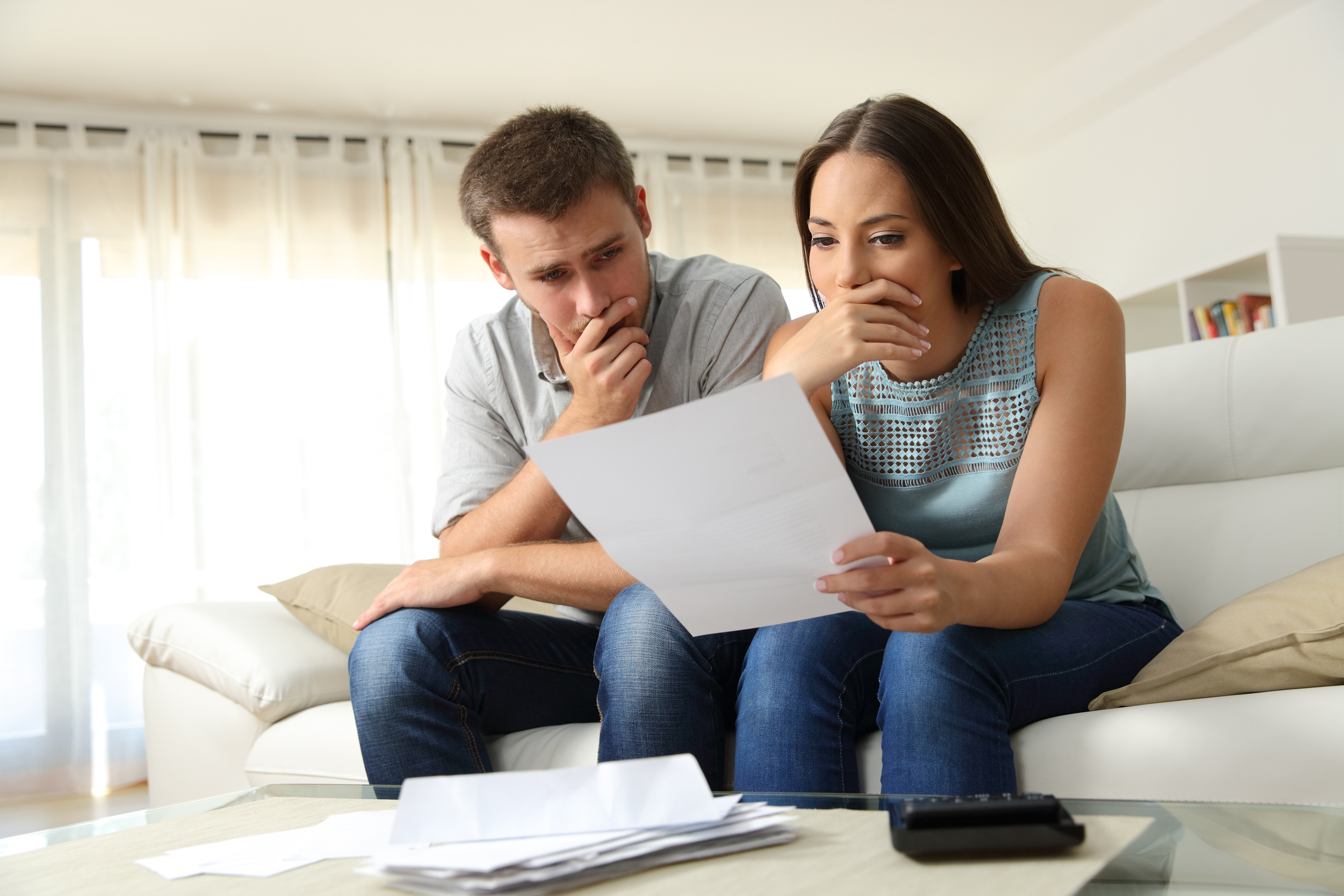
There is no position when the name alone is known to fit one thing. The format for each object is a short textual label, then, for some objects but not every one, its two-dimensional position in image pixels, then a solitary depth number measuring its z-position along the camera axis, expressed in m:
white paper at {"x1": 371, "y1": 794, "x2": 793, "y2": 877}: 0.55
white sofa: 1.32
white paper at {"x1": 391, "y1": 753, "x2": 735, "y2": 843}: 0.62
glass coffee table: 0.57
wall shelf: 2.80
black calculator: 0.57
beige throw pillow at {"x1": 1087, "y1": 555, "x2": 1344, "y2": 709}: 0.97
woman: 0.92
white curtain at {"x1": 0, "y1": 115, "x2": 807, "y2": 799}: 3.48
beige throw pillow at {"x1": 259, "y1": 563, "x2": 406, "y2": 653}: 1.76
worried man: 1.25
